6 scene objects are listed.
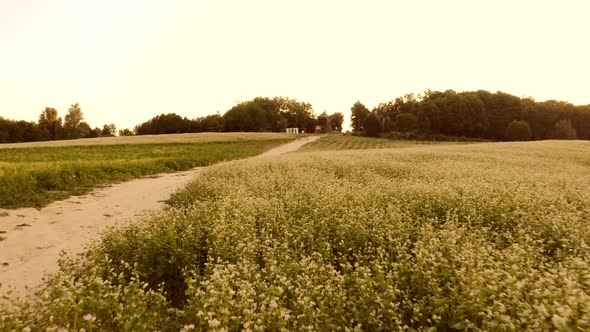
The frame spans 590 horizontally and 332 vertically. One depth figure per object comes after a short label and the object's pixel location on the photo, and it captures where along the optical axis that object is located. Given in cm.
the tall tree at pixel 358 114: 11509
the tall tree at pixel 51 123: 9694
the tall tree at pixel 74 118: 10328
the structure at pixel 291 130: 11899
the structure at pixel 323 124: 13141
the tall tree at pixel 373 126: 8644
